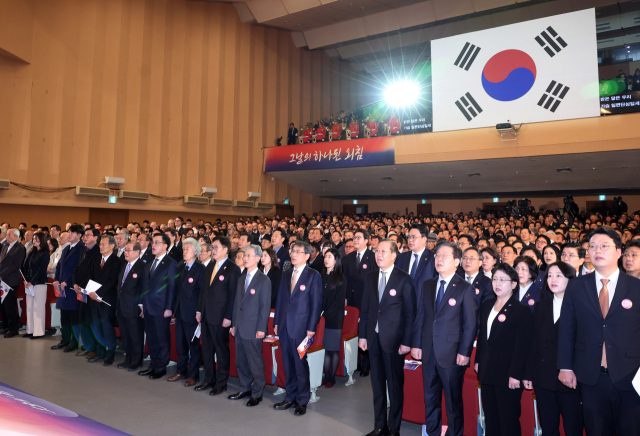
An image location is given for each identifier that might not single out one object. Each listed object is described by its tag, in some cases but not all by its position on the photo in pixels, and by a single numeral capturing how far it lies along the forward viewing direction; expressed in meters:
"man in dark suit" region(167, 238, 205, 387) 4.50
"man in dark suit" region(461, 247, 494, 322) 3.78
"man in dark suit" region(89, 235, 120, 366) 5.08
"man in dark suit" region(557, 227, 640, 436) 2.28
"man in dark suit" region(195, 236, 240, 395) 4.26
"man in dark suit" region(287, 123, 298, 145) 16.81
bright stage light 13.18
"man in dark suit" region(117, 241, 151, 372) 4.86
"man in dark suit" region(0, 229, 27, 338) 6.18
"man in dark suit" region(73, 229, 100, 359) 5.30
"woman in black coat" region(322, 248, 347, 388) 4.37
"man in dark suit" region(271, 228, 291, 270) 5.56
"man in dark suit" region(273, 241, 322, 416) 3.84
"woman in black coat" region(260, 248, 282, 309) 4.66
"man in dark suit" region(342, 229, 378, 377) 5.20
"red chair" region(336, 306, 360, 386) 4.58
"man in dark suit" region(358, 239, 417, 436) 3.29
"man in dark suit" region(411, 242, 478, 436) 3.00
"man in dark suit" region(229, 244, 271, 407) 4.01
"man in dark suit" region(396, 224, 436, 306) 4.16
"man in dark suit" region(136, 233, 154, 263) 5.05
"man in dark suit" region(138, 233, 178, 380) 4.68
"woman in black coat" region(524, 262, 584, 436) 2.65
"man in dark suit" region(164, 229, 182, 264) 7.03
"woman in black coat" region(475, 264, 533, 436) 2.78
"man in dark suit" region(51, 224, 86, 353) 5.46
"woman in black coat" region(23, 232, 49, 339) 6.09
